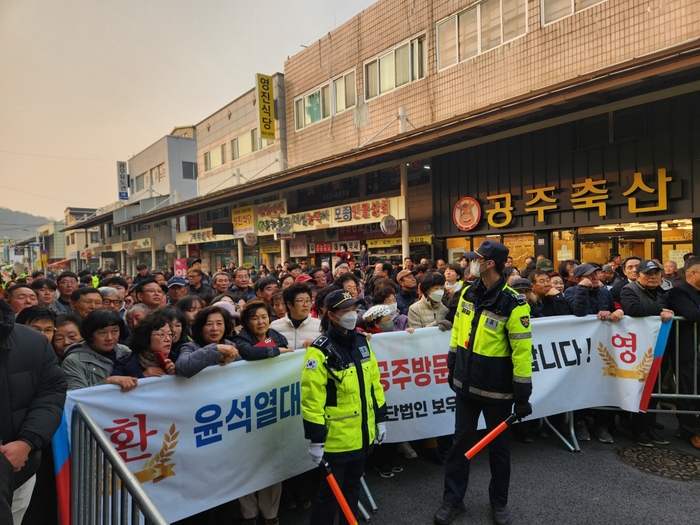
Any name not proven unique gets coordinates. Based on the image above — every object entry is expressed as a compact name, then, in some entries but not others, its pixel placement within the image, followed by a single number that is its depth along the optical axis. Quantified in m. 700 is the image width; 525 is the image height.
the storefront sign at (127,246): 30.86
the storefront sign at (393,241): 13.31
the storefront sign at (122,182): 36.25
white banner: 2.79
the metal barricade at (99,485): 1.62
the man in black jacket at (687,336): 4.20
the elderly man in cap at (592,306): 4.33
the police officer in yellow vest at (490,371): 2.97
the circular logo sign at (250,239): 19.18
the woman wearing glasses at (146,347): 2.99
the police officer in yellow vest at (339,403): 2.67
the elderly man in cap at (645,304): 4.23
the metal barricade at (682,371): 4.16
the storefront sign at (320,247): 17.00
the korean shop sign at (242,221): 19.47
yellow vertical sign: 18.55
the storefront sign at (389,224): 12.25
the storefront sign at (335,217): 12.64
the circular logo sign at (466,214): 11.79
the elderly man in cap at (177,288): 5.80
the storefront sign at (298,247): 18.20
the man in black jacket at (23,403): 1.99
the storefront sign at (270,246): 19.66
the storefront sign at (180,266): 15.58
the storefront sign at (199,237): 22.17
